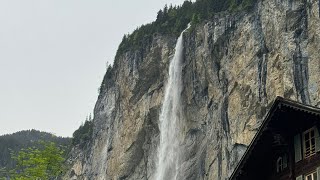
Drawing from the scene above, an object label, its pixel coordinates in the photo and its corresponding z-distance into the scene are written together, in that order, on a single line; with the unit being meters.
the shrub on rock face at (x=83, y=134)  137.68
